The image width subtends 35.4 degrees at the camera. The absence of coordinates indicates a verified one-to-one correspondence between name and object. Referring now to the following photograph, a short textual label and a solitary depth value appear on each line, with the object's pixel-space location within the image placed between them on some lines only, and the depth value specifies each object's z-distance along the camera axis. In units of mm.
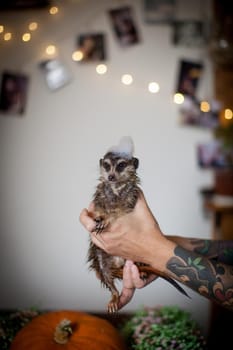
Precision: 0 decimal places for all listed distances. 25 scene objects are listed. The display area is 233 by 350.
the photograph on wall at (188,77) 996
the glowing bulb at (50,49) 895
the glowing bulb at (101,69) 910
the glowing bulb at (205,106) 1030
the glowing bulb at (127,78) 940
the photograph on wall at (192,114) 995
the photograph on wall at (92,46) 911
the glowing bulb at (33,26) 865
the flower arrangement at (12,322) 738
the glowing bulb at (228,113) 1195
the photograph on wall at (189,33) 1004
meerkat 611
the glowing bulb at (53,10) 899
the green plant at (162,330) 753
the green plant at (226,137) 1138
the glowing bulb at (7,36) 820
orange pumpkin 666
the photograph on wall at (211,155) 1008
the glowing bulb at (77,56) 905
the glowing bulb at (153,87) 961
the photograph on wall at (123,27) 949
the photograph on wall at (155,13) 987
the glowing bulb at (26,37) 846
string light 847
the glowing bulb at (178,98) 986
